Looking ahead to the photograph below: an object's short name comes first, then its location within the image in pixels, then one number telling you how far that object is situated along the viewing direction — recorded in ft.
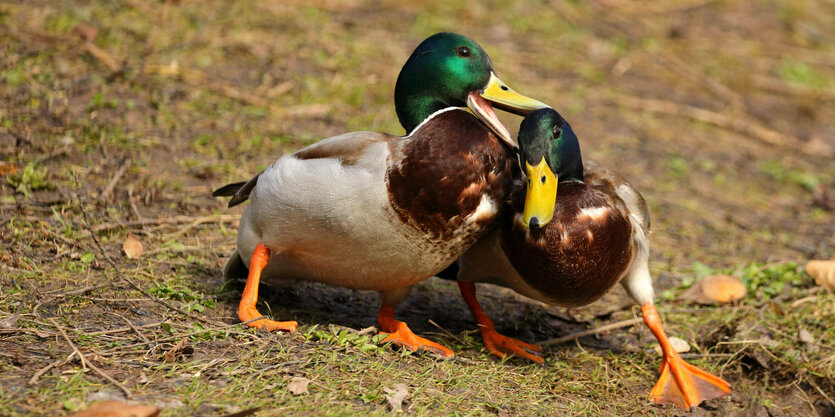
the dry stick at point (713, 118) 47.62
